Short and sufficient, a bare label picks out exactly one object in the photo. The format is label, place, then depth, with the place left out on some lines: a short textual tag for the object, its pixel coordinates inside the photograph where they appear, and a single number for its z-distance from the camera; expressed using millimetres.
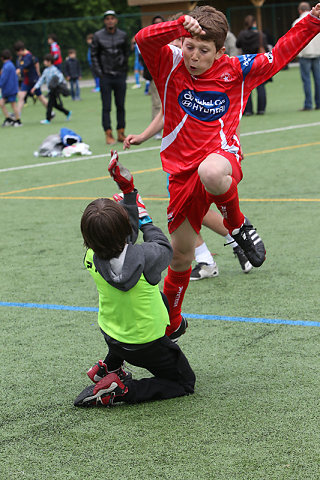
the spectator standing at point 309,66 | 20062
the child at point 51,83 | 23141
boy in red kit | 4785
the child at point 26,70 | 25453
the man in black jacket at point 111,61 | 15953
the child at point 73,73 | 31688
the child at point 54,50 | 30625
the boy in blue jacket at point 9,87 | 23312
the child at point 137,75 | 35341
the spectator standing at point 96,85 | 35531
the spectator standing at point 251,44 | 20703
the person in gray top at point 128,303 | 3980
